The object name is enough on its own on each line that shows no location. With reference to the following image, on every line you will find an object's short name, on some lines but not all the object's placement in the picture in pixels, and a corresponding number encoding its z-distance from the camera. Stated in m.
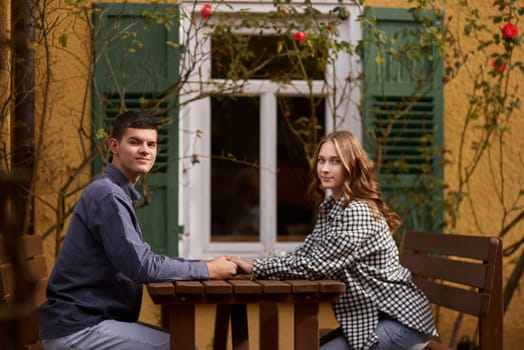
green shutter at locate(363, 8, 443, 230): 5.07
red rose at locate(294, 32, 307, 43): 4.65
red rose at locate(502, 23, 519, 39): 4.74
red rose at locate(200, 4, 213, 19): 4.72
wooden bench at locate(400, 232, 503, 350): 2.95
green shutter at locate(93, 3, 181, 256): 4.91
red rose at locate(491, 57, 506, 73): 4.80
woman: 2.82
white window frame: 5.13
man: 2.54
